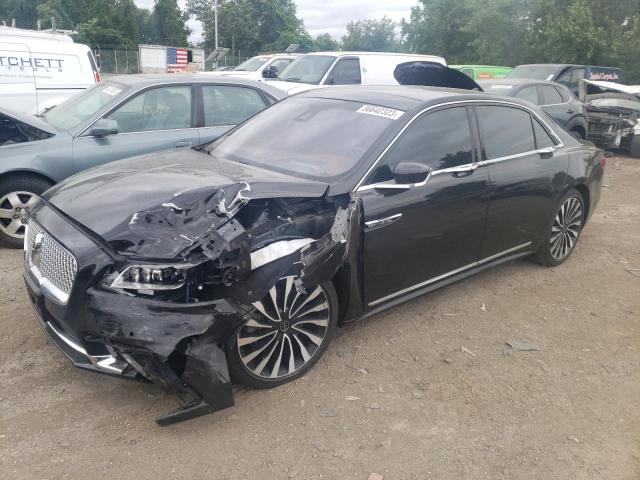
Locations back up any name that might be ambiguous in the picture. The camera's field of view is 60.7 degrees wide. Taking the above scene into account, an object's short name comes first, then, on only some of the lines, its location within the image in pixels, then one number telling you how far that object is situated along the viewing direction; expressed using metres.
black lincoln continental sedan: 2.68
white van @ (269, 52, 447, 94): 10.72
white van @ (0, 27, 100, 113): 8.36
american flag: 34.84
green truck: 16.75
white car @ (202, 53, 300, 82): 11.90
